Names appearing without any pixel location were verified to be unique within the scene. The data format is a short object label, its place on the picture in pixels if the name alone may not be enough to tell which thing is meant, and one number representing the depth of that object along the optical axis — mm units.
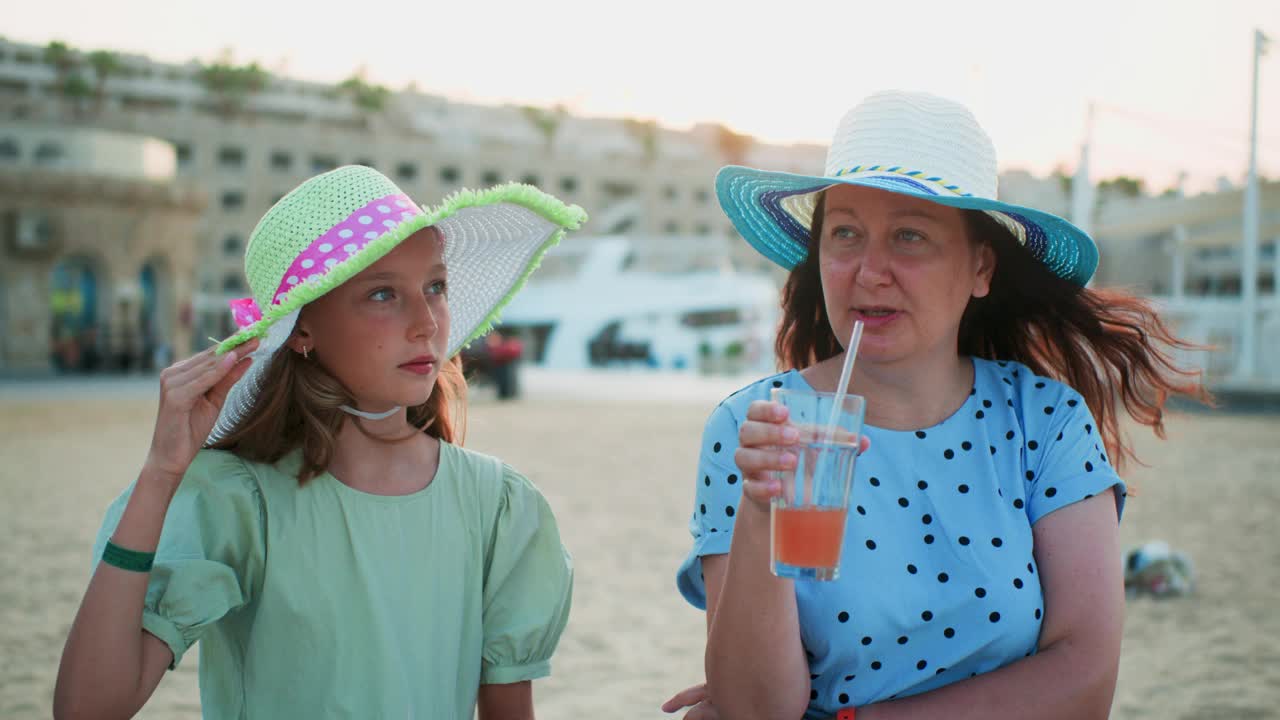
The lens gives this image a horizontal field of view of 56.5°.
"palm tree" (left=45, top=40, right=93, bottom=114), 60812
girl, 1818
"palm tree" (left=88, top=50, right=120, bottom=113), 63469
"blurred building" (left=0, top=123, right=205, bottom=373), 31859
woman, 1820
